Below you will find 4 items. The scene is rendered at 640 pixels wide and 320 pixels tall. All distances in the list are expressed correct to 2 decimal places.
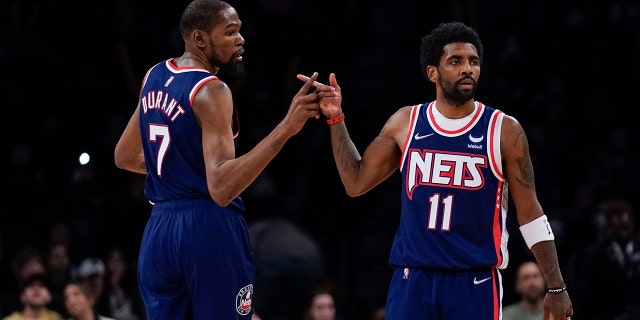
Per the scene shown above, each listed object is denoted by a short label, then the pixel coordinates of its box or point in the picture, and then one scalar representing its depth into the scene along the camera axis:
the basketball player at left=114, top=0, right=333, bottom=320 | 10.26
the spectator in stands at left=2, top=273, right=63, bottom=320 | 19.75
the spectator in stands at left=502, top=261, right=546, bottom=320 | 19.48
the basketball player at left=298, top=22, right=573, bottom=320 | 11.03
